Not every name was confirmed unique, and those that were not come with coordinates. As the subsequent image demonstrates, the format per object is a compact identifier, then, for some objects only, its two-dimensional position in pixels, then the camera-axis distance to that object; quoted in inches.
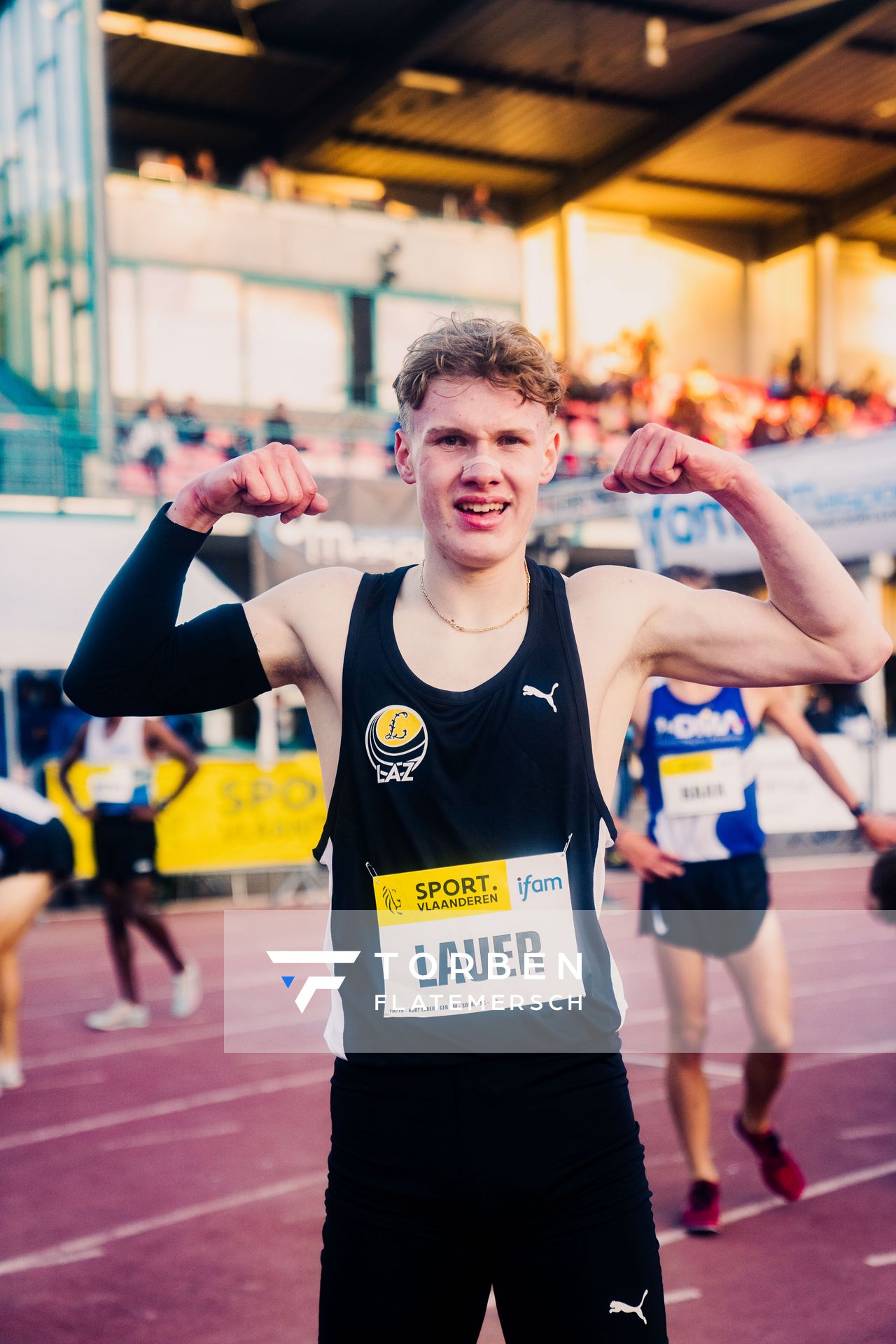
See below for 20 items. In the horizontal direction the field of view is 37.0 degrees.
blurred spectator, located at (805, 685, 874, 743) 593.3
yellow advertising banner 488.4
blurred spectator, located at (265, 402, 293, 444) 689.6
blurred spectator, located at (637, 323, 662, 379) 951.0
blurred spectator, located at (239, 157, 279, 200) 863.7
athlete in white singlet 313.0
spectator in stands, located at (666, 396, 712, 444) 574.9
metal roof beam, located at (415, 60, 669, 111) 885.8
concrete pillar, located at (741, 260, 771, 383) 1115.3
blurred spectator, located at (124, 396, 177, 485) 614.2
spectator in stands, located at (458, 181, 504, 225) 964.6
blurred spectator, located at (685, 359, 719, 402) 909.2
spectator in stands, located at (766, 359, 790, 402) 954.1
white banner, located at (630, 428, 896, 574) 379.9
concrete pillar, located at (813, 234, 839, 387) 1107.3
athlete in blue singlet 184.1
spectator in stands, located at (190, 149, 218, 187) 849.5
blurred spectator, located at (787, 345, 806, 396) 957.8
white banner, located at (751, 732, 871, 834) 556.1
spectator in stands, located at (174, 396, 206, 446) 641.0
